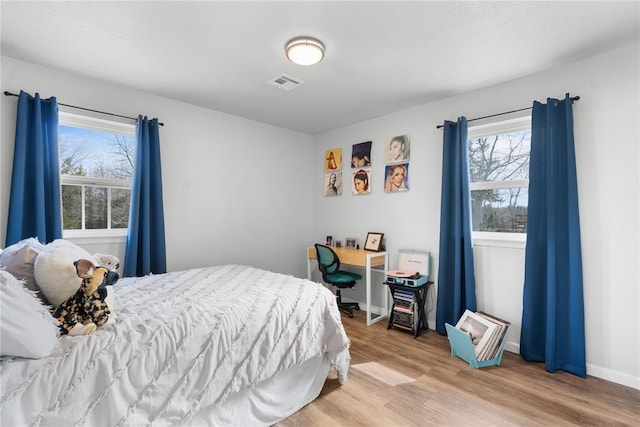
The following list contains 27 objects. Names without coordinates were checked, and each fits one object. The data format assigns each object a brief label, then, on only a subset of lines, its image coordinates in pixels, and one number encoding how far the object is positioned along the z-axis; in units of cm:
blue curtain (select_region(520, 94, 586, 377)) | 234
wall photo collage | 358
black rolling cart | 313
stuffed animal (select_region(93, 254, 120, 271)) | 223
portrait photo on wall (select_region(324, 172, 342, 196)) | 428
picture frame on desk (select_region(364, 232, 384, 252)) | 373
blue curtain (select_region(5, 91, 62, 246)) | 234
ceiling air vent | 273
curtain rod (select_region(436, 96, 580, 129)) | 240
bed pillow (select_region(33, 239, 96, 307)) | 136
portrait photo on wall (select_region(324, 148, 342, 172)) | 427
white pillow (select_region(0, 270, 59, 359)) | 111
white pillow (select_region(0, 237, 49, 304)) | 137
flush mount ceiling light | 212
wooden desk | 341
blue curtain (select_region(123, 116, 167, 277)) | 284
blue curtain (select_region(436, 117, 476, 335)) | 295
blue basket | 248
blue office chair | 363
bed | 117
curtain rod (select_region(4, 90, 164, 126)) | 239
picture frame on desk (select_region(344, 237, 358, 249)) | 404
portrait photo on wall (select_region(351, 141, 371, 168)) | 391
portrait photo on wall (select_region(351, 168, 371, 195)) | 393
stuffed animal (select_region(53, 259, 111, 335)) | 137
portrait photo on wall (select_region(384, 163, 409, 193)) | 356
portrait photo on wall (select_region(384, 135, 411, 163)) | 354
